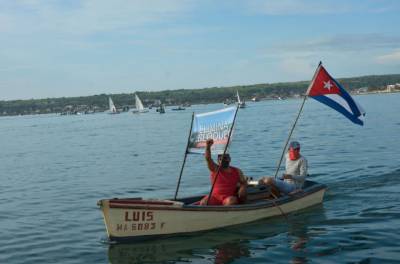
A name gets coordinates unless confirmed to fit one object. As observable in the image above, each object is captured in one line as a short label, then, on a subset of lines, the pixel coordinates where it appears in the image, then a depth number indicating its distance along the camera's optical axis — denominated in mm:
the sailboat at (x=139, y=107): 135212
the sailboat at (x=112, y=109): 146300
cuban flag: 16422
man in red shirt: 13516
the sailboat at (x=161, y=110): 126325
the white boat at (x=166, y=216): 12273
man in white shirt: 15398
